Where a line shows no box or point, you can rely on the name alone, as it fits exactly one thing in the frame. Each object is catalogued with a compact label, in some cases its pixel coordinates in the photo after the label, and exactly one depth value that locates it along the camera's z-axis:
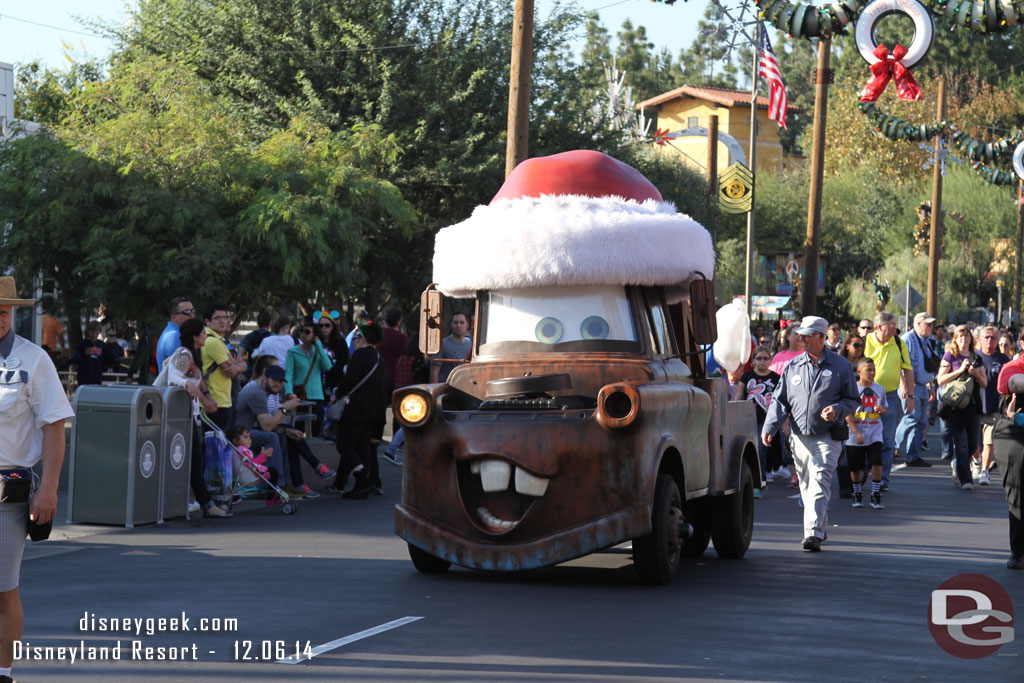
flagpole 35.05
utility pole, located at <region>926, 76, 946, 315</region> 42.69
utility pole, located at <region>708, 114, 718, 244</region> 47.81
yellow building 90.25
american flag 36.09
